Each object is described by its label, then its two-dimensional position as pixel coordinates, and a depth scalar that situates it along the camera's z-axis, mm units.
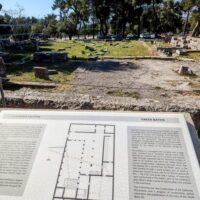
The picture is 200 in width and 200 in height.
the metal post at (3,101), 3502
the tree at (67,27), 39023
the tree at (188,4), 27017
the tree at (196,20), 27532
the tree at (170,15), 40643
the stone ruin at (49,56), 13156
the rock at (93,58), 13688
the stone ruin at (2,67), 5871
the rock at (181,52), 16128
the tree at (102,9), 37892
